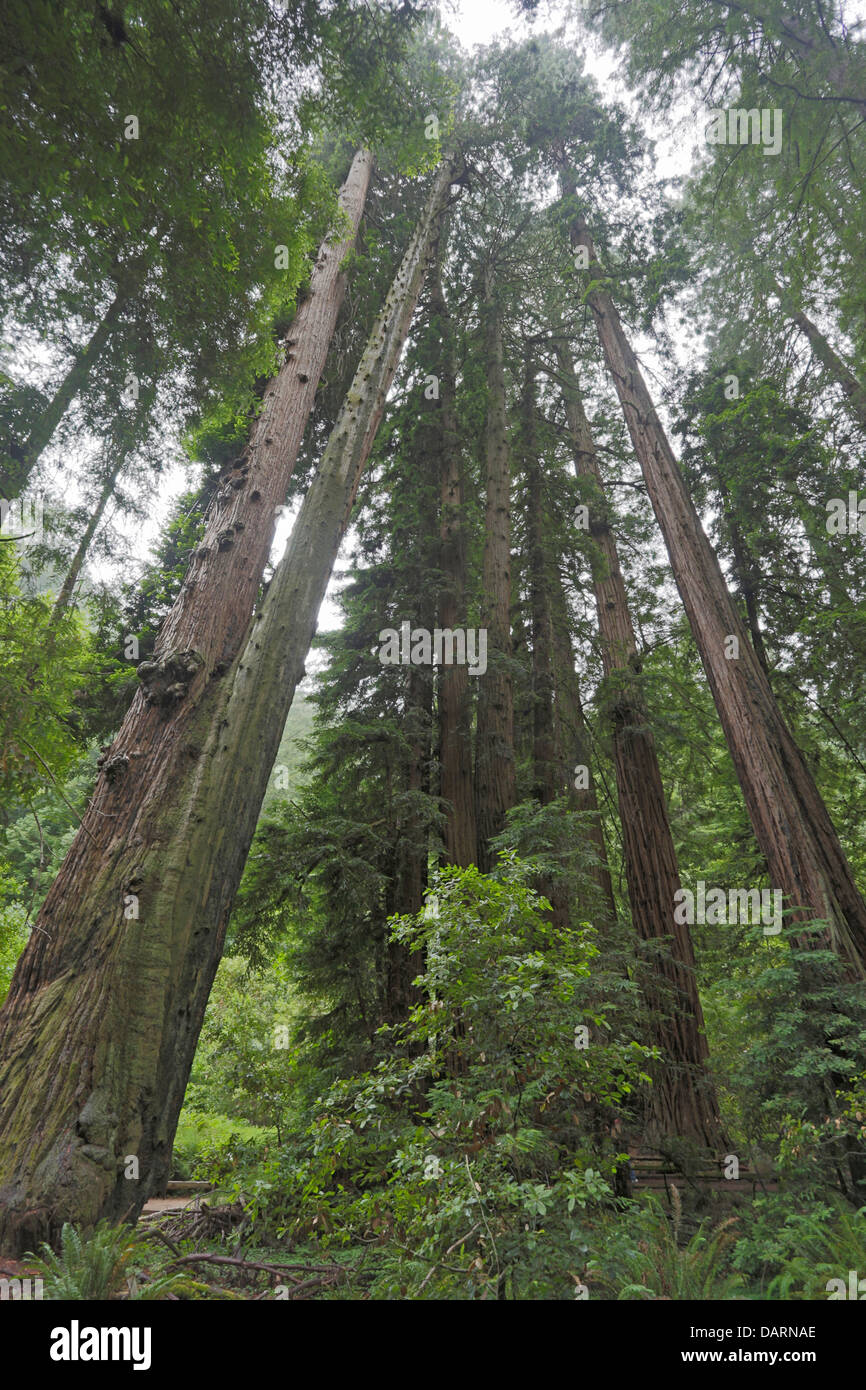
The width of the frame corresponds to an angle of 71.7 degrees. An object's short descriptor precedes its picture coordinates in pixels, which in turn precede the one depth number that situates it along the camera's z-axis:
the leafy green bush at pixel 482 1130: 2.53
